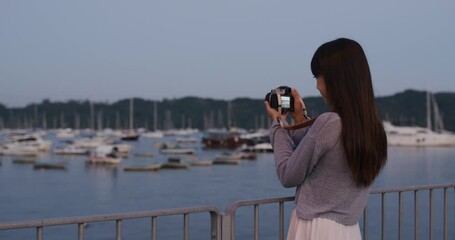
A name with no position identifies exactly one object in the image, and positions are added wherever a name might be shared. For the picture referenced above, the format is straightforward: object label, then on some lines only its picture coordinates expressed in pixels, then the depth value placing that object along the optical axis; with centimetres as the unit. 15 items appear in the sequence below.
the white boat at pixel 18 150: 8678
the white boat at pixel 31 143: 9375
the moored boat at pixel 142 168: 6031
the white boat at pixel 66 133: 16650
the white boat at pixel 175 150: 9127
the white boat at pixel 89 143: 9826
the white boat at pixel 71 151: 8981
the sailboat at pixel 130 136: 13600
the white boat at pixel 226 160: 7106
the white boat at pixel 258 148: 9938
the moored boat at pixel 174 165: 6381
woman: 281
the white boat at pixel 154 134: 16309
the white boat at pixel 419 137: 11956
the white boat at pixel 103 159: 6850
